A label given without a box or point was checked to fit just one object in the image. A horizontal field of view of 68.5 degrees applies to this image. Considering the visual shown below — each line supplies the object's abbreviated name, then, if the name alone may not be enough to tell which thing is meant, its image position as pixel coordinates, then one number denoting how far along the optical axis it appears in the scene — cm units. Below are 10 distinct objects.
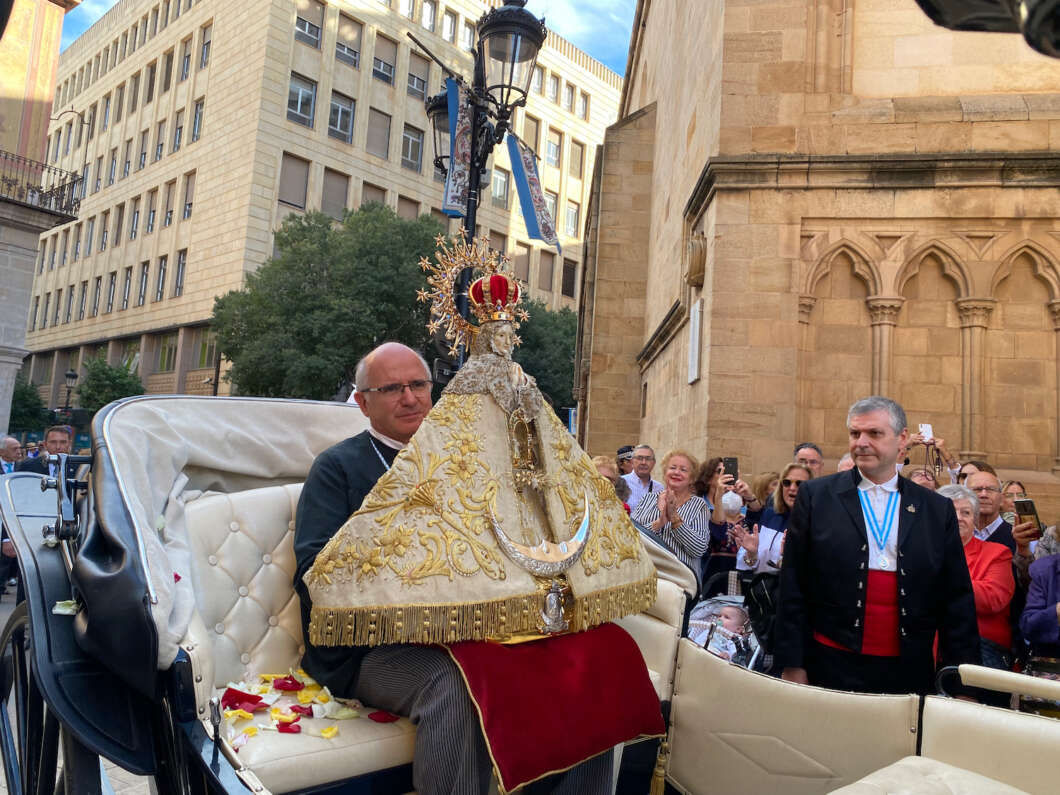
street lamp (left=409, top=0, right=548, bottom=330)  610
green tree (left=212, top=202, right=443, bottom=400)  2316
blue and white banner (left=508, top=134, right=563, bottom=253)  684
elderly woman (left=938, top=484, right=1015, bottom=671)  354
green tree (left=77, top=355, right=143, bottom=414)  2997
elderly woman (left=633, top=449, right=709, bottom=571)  444
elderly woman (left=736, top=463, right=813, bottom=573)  414
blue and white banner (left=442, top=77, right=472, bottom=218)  671
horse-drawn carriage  209
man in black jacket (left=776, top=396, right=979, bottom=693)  292
